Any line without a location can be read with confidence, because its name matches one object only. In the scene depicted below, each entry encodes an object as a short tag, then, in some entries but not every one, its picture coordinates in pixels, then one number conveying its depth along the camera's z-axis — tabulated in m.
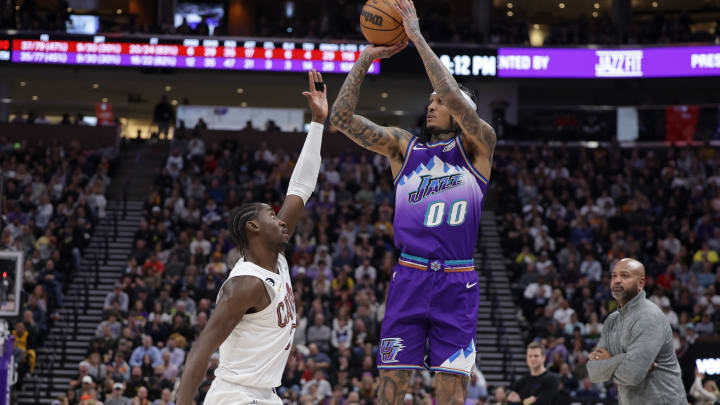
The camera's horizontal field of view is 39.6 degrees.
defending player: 4.61
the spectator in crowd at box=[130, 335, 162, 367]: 16.43
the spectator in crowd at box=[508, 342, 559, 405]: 8.91
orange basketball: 5.96
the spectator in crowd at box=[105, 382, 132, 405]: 14.66
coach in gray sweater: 6.27
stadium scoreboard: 24.72
